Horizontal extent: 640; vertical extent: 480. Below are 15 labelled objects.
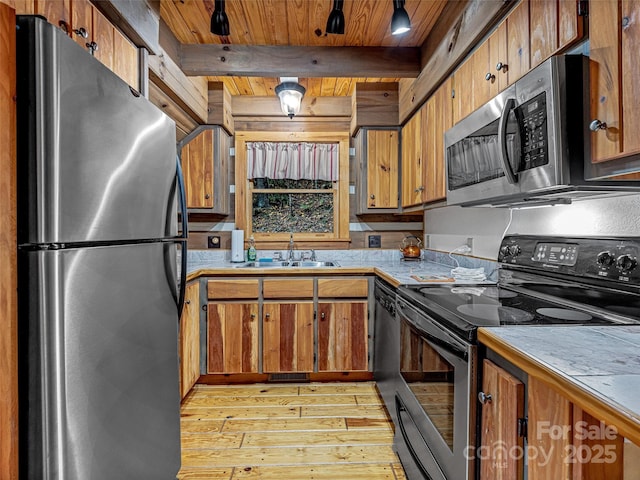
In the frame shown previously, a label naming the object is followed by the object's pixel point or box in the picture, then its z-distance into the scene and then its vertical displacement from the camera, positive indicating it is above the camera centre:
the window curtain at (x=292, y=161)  3.38 +0.70
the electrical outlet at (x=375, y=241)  3.44 -0.05
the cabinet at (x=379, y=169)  3.13 +0.57
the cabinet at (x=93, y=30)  1.17 +0.78
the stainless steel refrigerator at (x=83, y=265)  0.85 -0.08
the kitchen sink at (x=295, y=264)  3.20 -0.25
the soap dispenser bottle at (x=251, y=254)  3.28 -0.16
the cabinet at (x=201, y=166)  3.07 +0.59
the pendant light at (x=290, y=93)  2.88 +1.13
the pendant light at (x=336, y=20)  1.87 +1.11
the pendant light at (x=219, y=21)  1.92 +1.13
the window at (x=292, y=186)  3.39 +0.47
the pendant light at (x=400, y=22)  1.75 +1.02
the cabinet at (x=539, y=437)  0.65 -0.41
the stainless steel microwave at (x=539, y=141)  1.08 +0.31
